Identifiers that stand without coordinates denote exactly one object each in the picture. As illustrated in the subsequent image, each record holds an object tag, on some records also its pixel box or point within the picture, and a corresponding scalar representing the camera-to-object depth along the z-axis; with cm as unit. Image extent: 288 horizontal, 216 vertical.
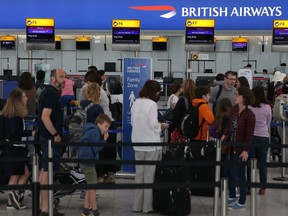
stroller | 1033
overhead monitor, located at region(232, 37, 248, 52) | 3364
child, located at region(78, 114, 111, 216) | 919
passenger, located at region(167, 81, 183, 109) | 1441
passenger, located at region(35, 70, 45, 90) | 1580
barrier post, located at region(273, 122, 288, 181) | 1364
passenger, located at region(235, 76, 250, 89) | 1248
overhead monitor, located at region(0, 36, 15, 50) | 3478
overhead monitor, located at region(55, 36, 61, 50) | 3528
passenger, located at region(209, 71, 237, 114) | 1215
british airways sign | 2901
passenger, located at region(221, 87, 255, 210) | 995
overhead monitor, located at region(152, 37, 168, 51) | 3426
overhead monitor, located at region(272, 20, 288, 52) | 2630
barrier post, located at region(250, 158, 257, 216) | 697
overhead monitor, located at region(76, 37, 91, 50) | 3457
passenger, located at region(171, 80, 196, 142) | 1129
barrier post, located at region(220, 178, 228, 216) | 587
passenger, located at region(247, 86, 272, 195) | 1109
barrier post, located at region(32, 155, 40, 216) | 530
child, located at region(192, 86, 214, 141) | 1106
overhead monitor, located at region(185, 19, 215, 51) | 2487
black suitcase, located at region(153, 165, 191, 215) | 993
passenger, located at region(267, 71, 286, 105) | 2246
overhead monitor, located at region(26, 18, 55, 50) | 2462
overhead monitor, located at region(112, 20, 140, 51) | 2562
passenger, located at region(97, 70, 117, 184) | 1008
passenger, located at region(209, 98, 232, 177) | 1098
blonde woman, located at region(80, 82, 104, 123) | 1040
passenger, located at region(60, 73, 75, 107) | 1524
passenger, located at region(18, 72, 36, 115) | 1315
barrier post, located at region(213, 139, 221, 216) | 956
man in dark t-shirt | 920
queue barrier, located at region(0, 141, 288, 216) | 543
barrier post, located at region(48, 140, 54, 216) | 792
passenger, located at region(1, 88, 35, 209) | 997
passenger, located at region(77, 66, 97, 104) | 1181
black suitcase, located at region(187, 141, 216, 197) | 1151
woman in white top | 1008
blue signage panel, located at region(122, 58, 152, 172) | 1346
